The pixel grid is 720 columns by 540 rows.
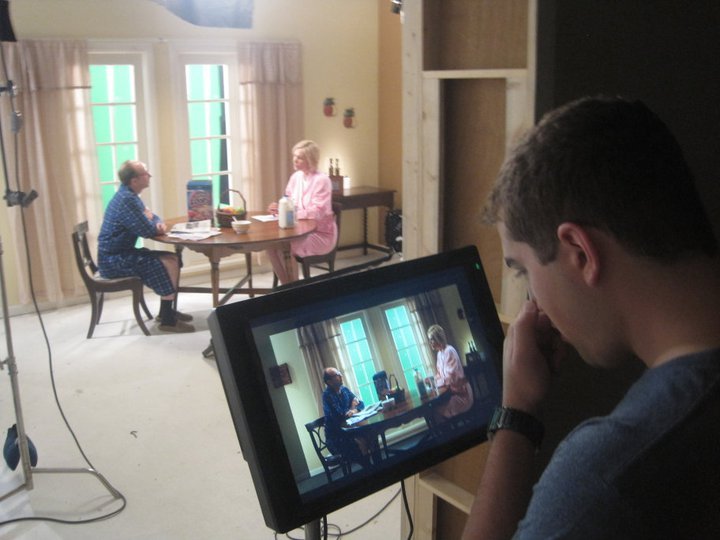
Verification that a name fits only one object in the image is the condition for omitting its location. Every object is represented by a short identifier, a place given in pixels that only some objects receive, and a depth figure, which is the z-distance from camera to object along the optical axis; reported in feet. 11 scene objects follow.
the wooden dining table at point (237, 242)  16.51
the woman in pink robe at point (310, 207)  18.94
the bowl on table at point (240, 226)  17.02
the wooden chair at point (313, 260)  19.19
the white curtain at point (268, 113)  21.59
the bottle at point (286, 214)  17.79
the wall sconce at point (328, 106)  23.43
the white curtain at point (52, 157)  17.93
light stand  9.57
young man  2.67
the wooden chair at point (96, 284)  16.74
